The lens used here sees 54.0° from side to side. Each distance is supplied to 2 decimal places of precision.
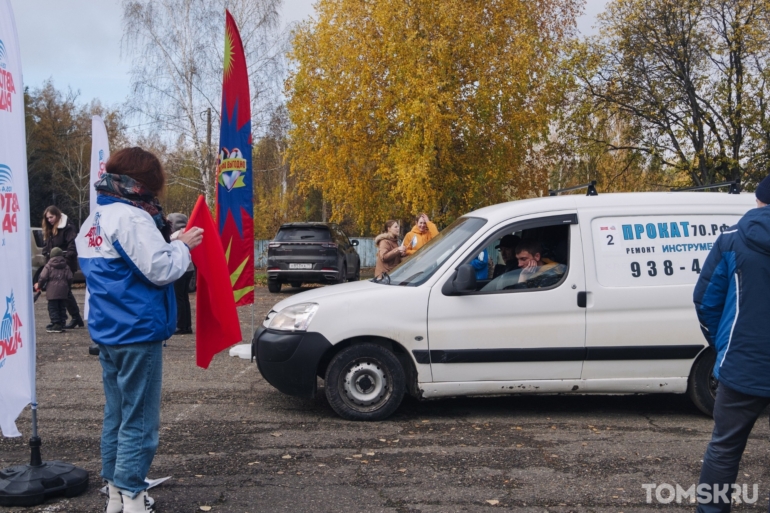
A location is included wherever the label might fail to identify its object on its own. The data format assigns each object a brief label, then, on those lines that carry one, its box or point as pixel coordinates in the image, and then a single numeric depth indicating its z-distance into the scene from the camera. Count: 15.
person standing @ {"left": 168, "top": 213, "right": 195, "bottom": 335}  10.42
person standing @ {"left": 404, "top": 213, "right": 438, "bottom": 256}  10.93
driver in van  6.34
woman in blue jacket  3.82
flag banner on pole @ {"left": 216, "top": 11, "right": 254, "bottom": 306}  9.48
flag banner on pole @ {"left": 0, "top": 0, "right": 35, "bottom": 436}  4.27
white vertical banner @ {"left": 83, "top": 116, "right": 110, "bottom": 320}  10.02
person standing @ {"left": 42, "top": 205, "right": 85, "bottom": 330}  11.41
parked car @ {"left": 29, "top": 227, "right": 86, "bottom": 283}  18.41
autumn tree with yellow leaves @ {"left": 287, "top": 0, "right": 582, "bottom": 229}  22.06
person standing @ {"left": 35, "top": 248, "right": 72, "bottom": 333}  11.24
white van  6.16
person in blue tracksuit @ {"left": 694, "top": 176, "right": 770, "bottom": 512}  3.53
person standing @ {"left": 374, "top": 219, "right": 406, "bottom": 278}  10.70
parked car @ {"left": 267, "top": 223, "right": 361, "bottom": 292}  19.27
